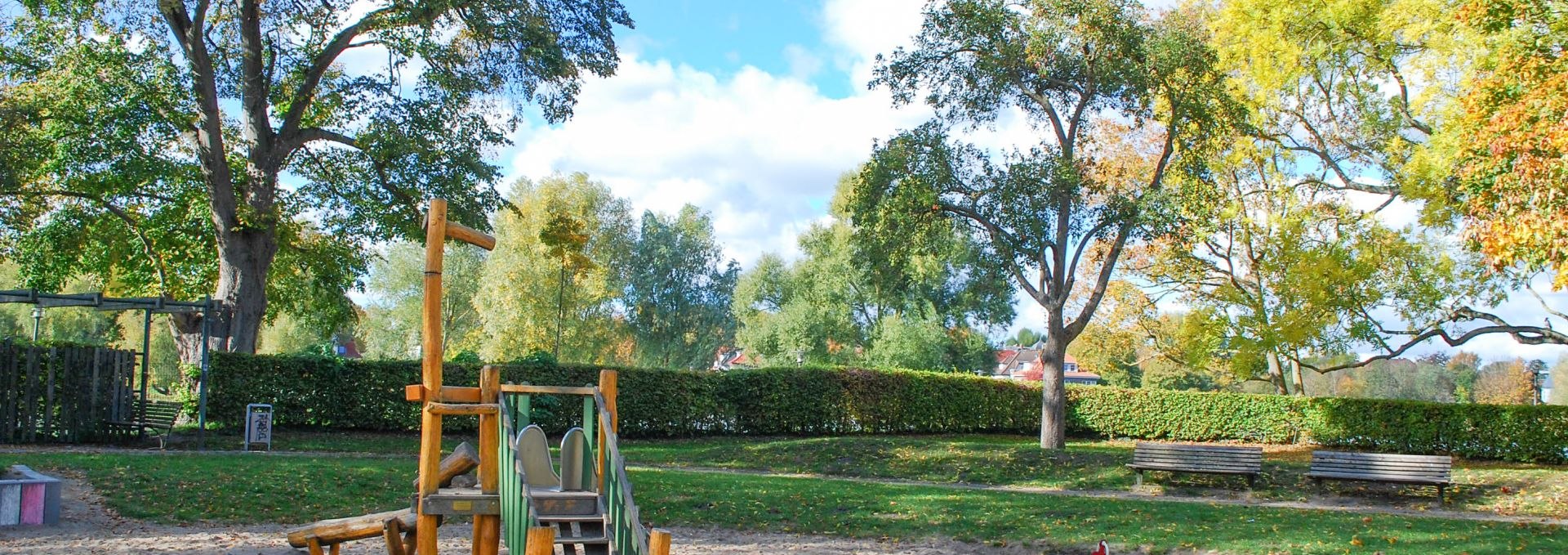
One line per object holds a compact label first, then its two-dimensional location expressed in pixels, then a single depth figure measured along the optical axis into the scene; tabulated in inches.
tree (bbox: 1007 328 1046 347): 4677.7
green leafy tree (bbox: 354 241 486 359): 2054.6
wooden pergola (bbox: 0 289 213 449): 636.7
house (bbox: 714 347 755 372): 2241.0
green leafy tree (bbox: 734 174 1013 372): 1824.6
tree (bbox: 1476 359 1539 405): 2239.2
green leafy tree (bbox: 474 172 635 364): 1688.0
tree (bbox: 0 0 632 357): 774.5
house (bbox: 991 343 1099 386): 3774.6
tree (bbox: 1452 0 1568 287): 410.0
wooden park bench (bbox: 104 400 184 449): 702.5
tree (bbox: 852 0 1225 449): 789.2
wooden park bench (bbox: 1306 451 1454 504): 581.0
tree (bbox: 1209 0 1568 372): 822.5
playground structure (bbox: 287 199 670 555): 272.8
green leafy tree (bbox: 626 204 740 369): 2009.1
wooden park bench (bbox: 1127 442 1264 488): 634.8
